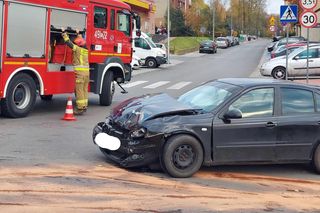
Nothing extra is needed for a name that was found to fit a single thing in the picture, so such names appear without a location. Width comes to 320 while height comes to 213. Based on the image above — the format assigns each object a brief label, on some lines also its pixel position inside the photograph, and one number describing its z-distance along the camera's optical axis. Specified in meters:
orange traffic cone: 11.84
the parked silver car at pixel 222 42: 78.88
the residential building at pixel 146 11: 63.04
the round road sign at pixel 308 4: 16.20
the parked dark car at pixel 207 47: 62.97
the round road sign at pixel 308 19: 16.52
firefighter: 12.48
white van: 33.72
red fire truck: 11.46
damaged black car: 7.23
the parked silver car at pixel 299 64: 24.22
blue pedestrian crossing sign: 18.34
